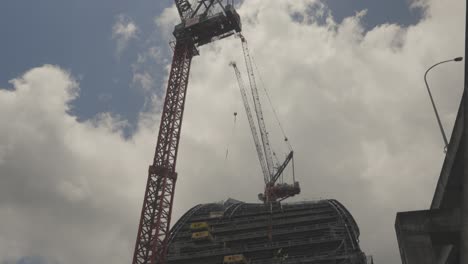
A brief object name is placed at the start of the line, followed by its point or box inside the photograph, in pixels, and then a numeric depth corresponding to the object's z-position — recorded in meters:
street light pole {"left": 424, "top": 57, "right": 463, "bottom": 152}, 30.61
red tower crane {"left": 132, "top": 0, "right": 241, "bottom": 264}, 64.44
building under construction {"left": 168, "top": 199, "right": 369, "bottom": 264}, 94.25
